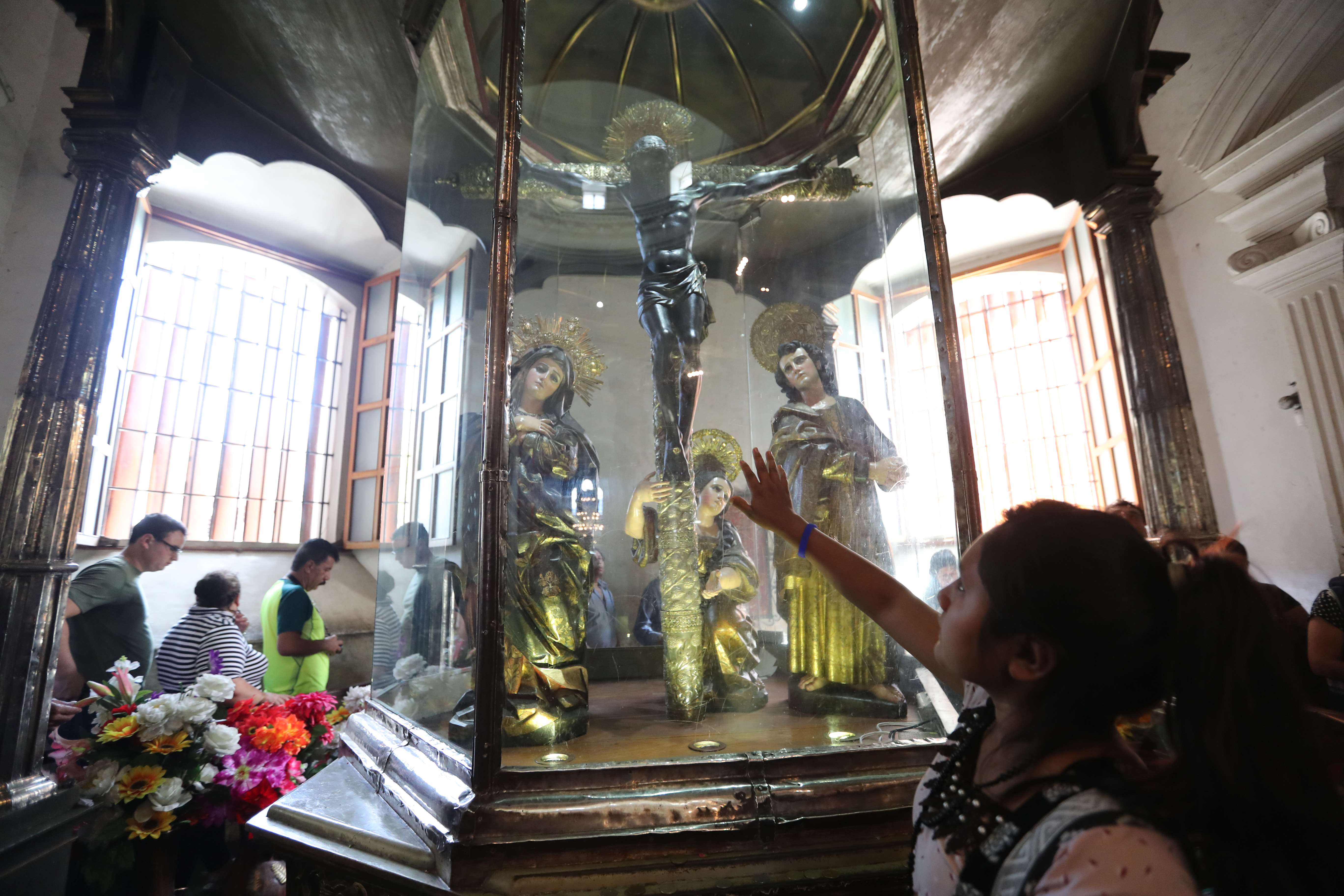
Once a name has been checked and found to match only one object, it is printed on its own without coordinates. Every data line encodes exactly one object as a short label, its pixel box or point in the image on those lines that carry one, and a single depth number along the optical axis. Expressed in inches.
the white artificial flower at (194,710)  78.4
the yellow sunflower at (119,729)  76.7
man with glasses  123.3
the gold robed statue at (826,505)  79.0
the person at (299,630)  124.5
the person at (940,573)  70.7
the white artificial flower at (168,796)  75.9
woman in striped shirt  117.0
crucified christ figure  87.6
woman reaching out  23.1
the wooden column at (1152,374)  137.6
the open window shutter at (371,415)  223.6
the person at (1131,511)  127.0
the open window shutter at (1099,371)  174.6
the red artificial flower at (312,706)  92.0
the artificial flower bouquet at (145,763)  76.2
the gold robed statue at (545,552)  70.1
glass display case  57.7
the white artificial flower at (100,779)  75.9
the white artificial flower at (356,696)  95.7
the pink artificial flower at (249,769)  80.7
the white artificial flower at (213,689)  82.4
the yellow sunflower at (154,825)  76.3
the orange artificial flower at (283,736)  82.9
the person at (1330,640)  96.3
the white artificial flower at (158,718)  77.3
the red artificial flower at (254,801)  81.5
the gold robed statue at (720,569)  81.7
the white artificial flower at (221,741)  79.0
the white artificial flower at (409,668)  71.4
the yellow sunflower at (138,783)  75.6
